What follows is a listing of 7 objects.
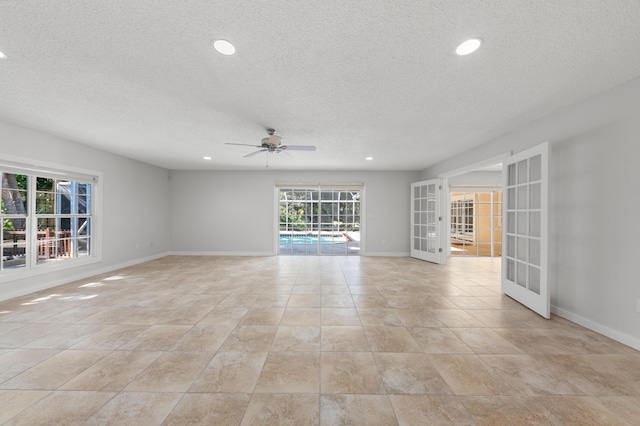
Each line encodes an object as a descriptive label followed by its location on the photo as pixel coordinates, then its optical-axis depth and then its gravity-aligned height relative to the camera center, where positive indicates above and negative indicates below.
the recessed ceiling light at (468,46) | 1.69 +1.24
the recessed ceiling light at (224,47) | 1.71 +1.23
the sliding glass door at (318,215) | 7.04 -0.01
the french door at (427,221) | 5.80 -0.15
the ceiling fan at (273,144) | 3.32 +1.00
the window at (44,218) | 3.43 -0.08
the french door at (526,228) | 2.77 -0.17
